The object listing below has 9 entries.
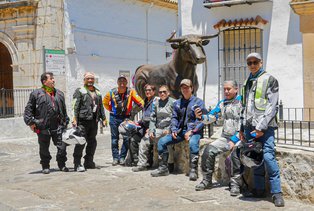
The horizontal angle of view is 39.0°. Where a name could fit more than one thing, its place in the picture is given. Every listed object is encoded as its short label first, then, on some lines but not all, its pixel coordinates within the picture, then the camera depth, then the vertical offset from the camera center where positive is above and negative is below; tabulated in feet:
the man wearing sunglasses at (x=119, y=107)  27.89 -0.57
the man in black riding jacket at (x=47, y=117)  25.49 -1.07
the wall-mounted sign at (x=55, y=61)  49.90 +4.24
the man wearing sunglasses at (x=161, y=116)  24.99 -1.03
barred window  38.40 +4.17
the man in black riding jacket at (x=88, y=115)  25.99 -0.98
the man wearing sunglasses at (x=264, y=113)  17.63 -0.66
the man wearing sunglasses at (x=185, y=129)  22.71 -1.63
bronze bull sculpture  25.79 +1.99
